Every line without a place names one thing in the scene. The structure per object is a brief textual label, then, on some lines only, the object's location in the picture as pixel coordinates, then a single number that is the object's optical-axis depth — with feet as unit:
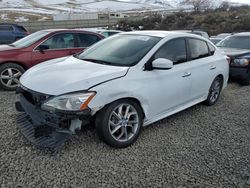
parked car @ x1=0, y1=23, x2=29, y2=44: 41.78
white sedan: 9.14
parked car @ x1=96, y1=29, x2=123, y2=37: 40.37
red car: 17.95
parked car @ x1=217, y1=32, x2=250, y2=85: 20.63
